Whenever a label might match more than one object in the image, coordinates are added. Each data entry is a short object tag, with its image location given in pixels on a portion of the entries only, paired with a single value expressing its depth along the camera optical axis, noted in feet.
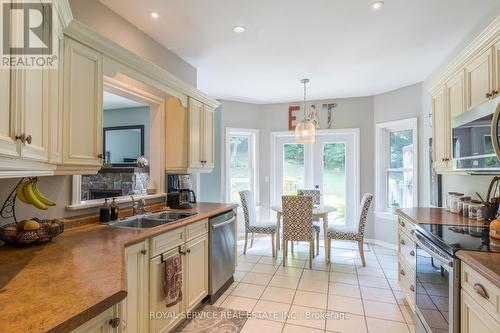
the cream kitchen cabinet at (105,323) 3.05
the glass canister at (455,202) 8.57
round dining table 12.35
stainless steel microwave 5.24
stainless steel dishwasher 8.86
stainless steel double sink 7.46
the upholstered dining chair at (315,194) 15.19
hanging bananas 5.15
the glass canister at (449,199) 9.04
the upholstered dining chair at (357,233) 12.15
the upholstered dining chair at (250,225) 13.43
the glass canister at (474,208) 7.57
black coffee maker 9.74
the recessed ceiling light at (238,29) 8.29
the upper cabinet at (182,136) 10.17
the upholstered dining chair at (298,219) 11.86
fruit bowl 4.93
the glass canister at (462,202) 8.31
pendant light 12.55
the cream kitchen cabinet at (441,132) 8.31
